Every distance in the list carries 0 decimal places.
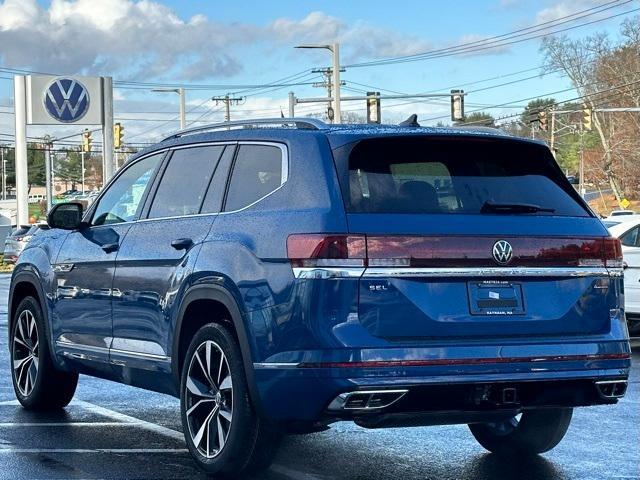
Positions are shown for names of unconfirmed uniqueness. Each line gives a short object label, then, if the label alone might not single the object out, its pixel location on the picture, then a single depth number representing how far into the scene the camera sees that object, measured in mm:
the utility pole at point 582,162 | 109775
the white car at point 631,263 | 14461
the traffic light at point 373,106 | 49125
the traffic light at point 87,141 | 68125
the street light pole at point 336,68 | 47250
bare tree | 94500
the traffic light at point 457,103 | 49031
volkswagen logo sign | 45031
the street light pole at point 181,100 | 57438
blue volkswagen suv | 6059
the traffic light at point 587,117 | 51031
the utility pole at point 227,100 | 98125
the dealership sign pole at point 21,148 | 48312
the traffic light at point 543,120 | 54650
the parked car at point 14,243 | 39281
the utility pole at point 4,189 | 174850
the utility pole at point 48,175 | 81800
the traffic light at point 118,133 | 62156
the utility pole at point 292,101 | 60519
